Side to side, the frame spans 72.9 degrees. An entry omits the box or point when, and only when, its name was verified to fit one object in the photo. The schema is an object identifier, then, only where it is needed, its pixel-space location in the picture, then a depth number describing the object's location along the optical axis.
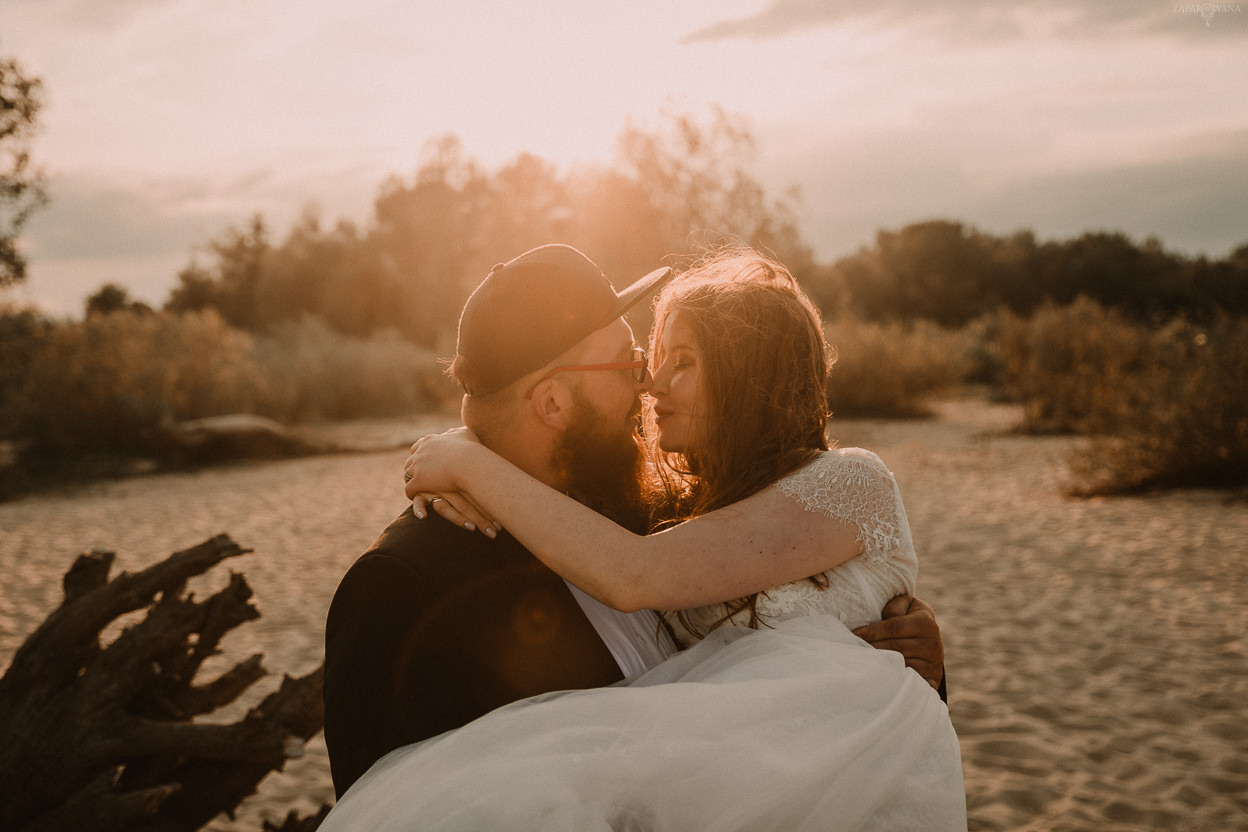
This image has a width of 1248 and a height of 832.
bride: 1.59
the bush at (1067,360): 16.56
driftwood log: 3.01
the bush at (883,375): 20.72
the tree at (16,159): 17.81
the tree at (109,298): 40.47
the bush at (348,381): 22.50
